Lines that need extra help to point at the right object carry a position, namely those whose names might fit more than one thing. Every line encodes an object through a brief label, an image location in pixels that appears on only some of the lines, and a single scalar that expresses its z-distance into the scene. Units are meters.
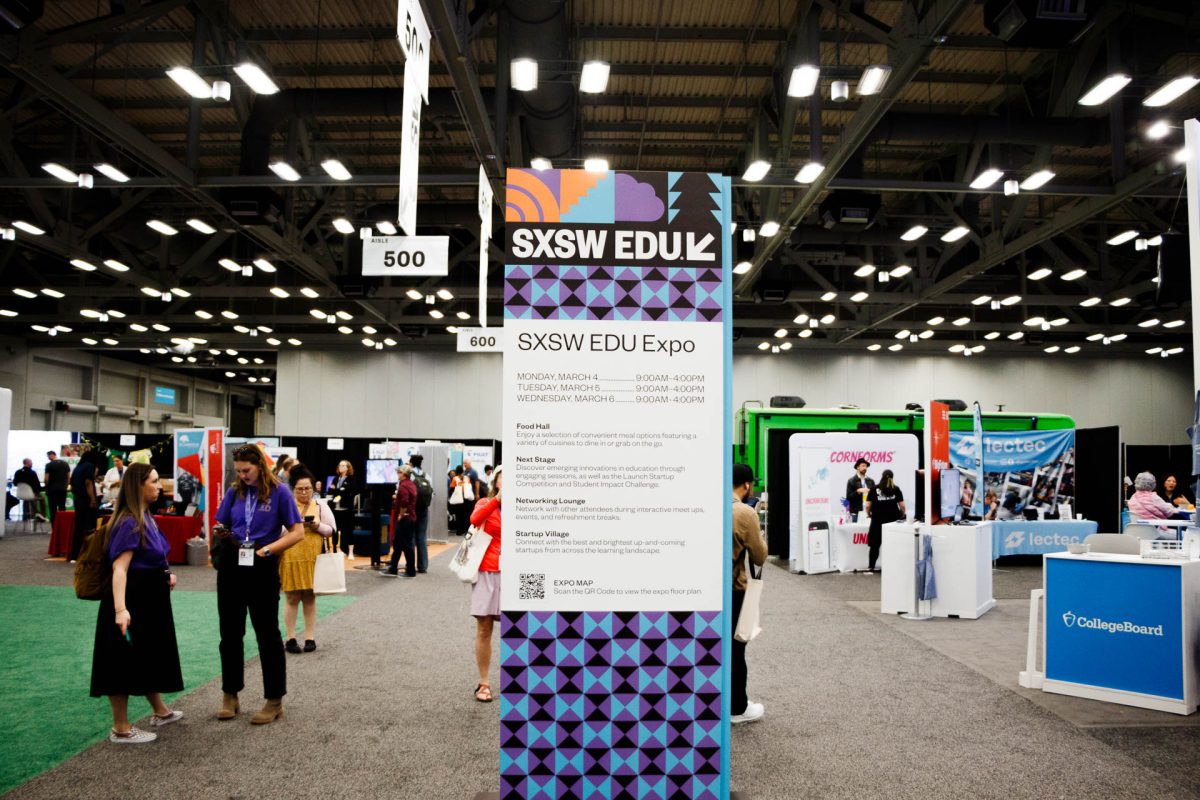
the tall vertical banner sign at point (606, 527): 2.71
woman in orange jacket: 4.98
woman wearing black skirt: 4.17
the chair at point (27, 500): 17.12
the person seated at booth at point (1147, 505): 8.90
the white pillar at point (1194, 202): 5.05
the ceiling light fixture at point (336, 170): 9.55
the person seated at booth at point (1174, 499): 13.05
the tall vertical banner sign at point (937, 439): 8.27
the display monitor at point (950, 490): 12.20
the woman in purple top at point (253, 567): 4.55
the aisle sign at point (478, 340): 10.27
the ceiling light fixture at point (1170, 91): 7.28
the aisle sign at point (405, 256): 8.43
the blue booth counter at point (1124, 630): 4.95
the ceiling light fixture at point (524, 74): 7.07
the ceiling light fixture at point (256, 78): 7.25
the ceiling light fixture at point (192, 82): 7.28
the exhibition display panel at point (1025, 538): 11.98
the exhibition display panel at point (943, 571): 8.07
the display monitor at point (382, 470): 15.52
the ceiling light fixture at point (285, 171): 9.68
